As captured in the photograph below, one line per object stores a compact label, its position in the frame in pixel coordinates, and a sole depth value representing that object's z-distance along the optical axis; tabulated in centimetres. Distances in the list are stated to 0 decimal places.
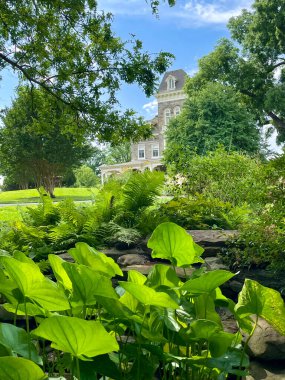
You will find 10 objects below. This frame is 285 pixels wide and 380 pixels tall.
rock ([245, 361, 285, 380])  230
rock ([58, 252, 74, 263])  405
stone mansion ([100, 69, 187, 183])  4500
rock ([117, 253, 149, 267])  382
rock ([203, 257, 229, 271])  353
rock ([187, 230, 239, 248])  400
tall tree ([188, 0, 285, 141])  2239
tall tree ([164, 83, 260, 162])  2675
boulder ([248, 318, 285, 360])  238
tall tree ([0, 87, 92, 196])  3123
